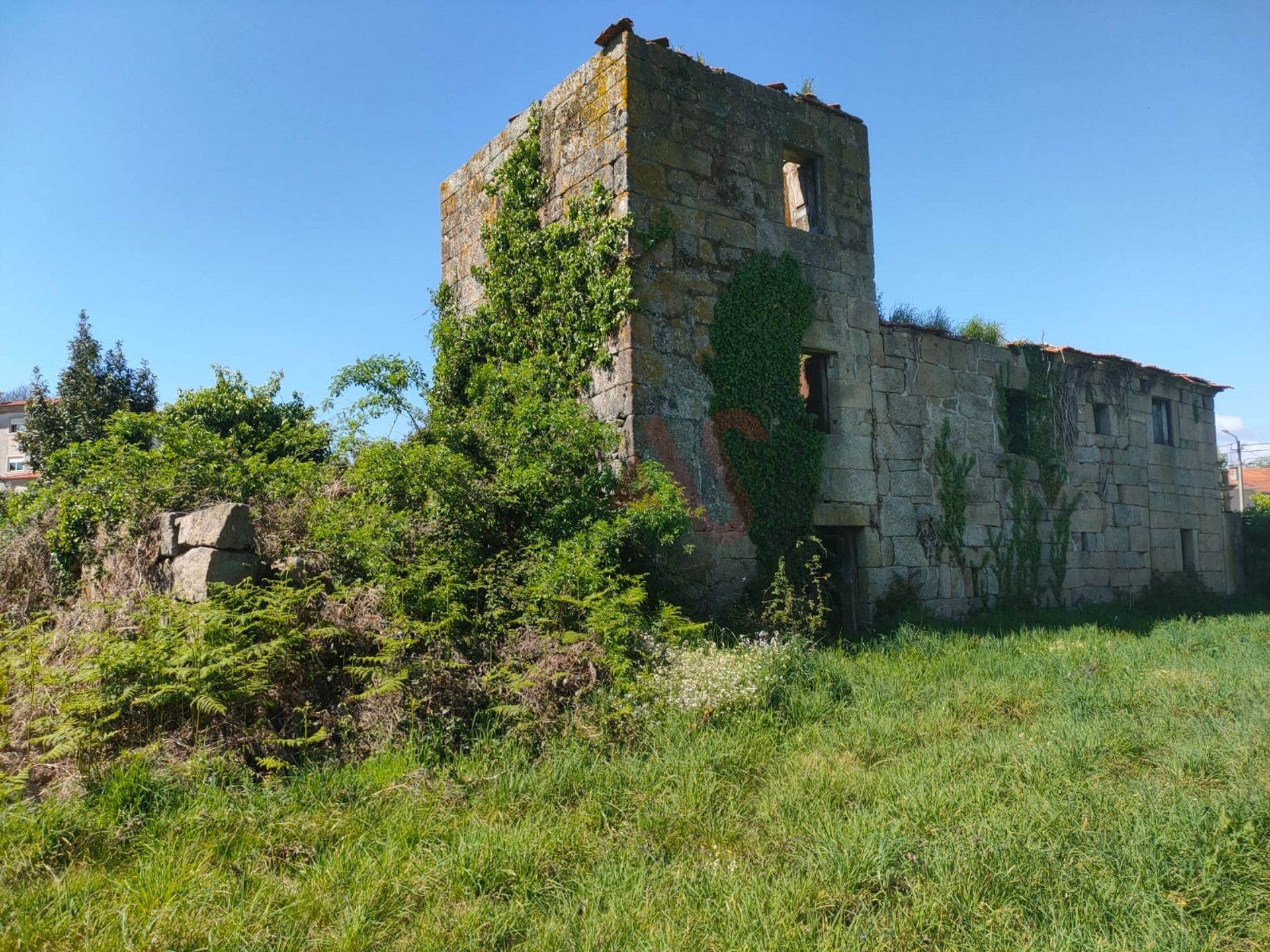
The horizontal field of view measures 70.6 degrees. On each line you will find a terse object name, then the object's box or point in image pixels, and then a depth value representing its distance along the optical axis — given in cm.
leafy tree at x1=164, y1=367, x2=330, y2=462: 1245
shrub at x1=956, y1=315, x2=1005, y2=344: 1302
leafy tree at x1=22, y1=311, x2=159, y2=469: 1734
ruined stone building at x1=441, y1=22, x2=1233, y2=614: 898
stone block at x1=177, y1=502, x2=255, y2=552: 664
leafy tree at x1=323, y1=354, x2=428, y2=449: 959
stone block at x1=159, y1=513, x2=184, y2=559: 708
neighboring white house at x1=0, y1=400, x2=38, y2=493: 3588
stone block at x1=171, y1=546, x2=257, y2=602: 647
